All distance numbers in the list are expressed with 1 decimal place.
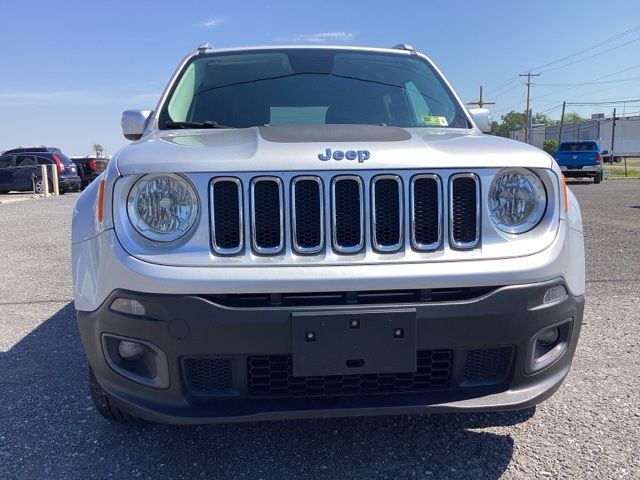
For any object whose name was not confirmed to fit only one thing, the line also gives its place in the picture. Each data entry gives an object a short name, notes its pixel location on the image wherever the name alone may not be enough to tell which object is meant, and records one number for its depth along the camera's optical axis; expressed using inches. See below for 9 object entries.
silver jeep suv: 81.4
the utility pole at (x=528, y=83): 2896.2
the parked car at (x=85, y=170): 978.9
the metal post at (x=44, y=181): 764.0
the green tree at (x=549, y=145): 2676.7
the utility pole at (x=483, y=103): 2268.0
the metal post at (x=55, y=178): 813.7
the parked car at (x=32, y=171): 829.8
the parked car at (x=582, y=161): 924.6
